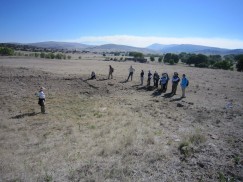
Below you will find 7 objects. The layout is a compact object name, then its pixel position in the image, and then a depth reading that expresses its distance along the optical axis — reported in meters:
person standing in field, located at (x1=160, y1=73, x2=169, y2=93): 22.42
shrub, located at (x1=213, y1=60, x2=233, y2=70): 80.35
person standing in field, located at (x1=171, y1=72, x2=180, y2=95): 20.72
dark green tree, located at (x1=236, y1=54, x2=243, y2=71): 70.87
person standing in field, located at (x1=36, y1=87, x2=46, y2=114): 16.23
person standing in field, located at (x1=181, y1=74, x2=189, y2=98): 20.07
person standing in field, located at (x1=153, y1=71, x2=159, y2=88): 23.82
